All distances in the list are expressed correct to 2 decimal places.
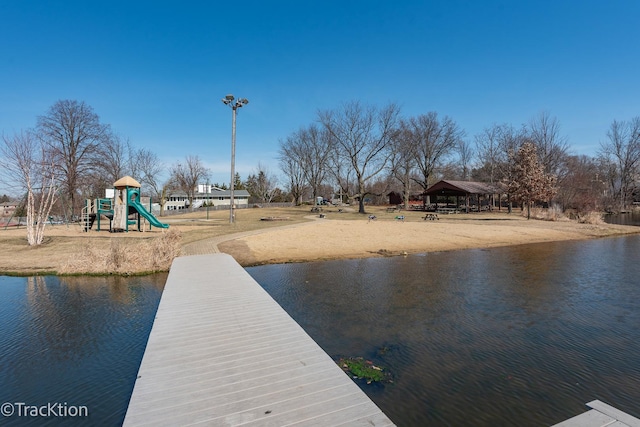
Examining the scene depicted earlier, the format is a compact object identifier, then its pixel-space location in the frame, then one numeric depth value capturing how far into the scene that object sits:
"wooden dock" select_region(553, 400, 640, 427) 3.41
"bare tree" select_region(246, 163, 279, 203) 78.62
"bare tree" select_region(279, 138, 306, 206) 62.47
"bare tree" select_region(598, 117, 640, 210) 53.60
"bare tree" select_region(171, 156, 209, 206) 62.62
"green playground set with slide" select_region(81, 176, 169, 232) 22.27
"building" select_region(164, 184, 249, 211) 74.44
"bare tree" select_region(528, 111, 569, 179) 46.94
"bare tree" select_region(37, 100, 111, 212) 30.27
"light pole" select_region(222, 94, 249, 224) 23.06
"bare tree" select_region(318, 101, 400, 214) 40.59
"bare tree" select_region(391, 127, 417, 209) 43.69
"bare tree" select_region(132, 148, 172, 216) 52.09
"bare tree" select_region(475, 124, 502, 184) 53.66
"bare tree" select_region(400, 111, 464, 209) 51.81
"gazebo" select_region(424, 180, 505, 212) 44.94
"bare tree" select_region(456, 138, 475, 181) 70.12
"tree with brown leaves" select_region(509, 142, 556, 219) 34.88
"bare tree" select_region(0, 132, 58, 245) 15.95
